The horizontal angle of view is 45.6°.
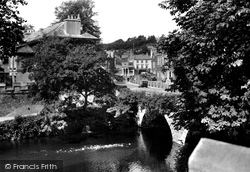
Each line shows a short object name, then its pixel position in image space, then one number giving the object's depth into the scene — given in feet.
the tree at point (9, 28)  83.66
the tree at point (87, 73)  110.52
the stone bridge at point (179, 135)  90.07
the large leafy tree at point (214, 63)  42.01
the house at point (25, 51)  154.13
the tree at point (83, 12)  204.33
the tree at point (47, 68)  109.50
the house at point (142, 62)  355.97
